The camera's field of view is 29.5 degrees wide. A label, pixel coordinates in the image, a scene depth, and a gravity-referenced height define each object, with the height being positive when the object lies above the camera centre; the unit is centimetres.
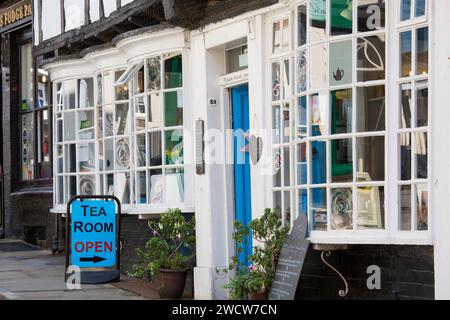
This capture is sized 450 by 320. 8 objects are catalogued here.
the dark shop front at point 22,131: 1655 +83
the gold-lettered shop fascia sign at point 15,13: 1650 +318
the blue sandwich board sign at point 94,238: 1071 -84
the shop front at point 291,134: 704 +36
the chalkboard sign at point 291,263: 770 -88
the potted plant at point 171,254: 996 -101
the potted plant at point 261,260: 811 -88
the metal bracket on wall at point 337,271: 761 -94
